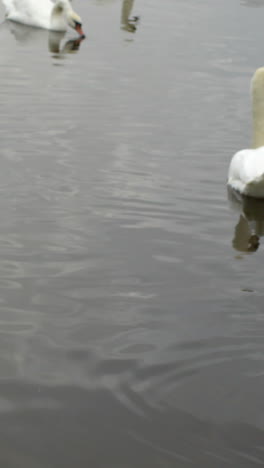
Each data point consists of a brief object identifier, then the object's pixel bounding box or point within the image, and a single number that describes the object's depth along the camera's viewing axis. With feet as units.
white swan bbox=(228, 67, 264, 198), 41.20
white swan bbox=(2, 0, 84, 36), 99.86
